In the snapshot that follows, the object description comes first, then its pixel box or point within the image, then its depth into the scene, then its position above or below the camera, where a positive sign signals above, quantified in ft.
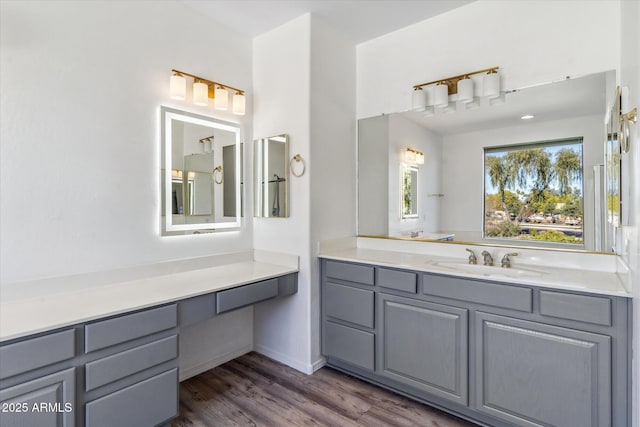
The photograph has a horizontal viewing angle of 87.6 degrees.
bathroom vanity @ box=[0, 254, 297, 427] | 4.33 -2.00
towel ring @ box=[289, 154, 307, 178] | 8.25 +1.23
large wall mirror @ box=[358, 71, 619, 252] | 6.41 +0.99
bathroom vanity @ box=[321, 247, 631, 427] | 5.07 -2.29
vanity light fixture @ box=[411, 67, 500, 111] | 7.23 +2.87
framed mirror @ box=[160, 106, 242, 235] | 7.44 +0.97
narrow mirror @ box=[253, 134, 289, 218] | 8.57 +0.98
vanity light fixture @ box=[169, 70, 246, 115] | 7.28 +2.85
